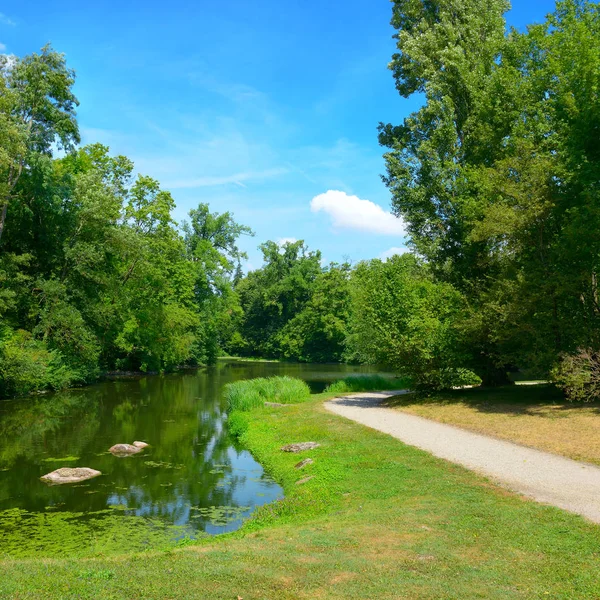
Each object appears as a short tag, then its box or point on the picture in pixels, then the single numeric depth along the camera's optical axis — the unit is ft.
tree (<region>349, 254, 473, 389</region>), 77.25
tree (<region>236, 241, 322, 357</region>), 297.94
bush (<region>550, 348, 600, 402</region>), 58.23
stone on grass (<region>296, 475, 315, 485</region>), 43.70
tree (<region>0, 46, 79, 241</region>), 100.32
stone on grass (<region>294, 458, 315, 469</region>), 48.36
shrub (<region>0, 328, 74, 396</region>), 94.89
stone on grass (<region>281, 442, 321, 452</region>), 54.39
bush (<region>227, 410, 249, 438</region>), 69.62
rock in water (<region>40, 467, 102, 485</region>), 46.93
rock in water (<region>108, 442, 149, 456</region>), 58.34
